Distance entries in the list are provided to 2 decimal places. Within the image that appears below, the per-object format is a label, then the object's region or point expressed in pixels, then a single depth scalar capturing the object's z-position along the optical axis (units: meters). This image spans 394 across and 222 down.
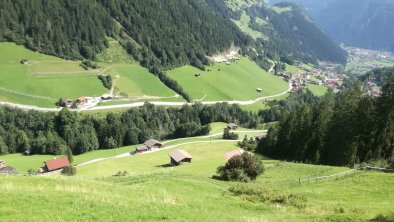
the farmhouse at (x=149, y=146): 145.20
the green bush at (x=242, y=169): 57.44
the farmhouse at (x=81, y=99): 176.50
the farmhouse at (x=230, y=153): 93.06
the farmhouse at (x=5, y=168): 110.31
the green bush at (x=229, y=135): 162.50
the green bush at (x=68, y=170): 98.51
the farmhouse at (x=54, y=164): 117.06
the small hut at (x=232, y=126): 181.52
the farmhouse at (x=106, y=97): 186.12
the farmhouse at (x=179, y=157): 107.12
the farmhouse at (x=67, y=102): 173.25
